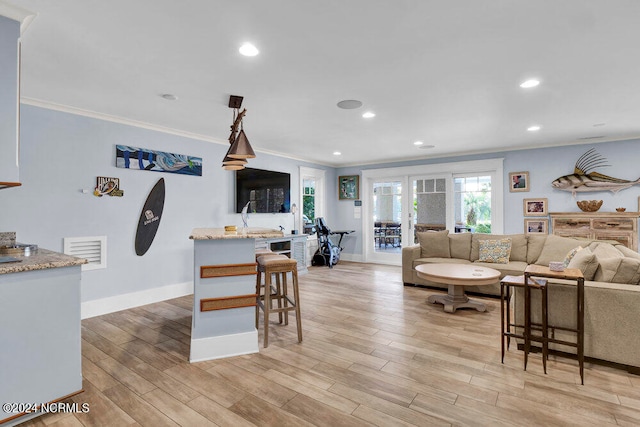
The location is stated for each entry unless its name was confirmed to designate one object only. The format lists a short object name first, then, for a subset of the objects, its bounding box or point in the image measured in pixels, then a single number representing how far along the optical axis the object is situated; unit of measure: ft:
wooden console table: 15.50
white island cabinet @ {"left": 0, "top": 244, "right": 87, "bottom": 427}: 5.98
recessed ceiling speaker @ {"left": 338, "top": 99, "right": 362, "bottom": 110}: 11.09
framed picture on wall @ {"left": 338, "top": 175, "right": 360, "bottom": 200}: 25.32
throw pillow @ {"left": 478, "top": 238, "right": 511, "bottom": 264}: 15.53
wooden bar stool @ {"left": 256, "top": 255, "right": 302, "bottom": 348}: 9.37
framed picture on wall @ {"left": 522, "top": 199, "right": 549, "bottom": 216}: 18.10
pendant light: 9.82
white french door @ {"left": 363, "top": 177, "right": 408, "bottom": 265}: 23.57
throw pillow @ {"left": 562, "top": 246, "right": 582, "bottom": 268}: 10.39
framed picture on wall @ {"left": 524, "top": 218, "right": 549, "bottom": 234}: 18.11
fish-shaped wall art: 16.37
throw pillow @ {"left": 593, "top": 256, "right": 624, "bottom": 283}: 8.29
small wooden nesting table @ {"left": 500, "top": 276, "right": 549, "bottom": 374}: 7.82
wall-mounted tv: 17.81
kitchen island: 8.55
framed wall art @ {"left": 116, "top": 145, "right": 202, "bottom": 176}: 13.06
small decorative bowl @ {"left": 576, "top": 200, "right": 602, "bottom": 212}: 16.31
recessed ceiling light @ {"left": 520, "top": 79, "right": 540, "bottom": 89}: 9.41
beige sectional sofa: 7.68
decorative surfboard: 13.57
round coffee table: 11.93
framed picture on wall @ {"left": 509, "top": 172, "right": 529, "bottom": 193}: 18.65
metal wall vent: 11.62
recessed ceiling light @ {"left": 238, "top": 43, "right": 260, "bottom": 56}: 7.42
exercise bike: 22.82
